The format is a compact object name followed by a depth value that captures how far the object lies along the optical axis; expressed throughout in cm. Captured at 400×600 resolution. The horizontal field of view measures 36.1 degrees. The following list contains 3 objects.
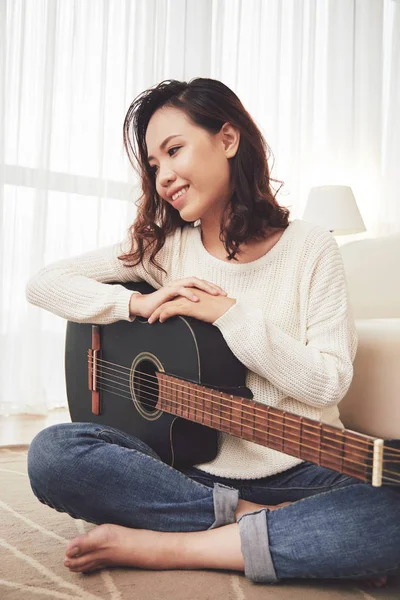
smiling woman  98
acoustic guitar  82
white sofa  126
